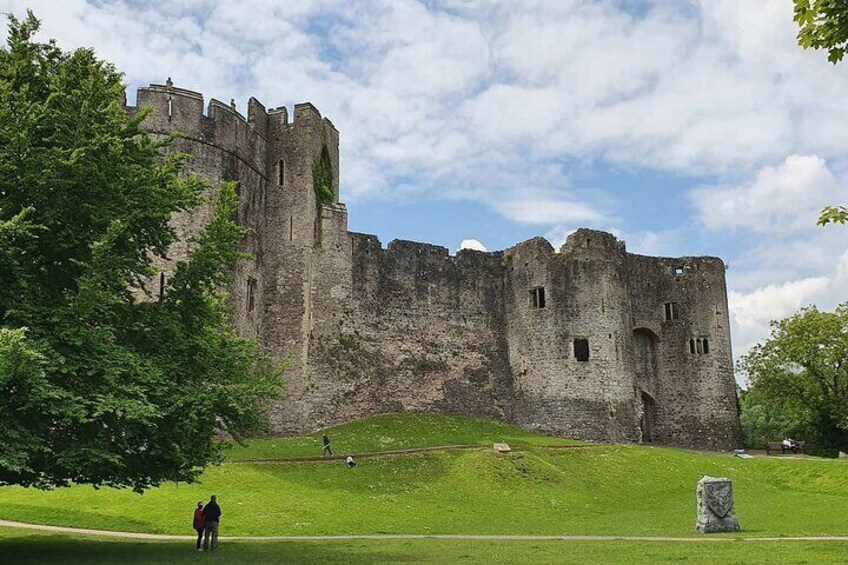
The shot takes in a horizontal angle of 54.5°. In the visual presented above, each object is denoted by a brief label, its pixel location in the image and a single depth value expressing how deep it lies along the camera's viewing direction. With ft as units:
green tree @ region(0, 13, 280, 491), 55.31
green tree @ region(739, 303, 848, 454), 172.04
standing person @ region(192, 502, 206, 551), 66.74
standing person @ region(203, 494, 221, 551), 66.69
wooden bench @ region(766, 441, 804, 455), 165.27
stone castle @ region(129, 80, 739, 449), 138.51
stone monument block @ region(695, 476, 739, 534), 77.36
